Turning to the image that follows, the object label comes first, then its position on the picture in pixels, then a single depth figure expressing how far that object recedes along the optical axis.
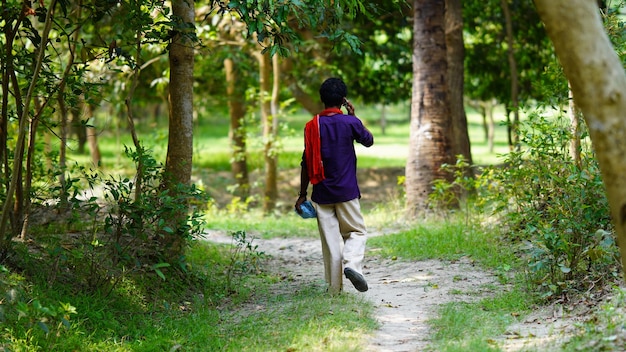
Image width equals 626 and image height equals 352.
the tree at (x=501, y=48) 19.75
